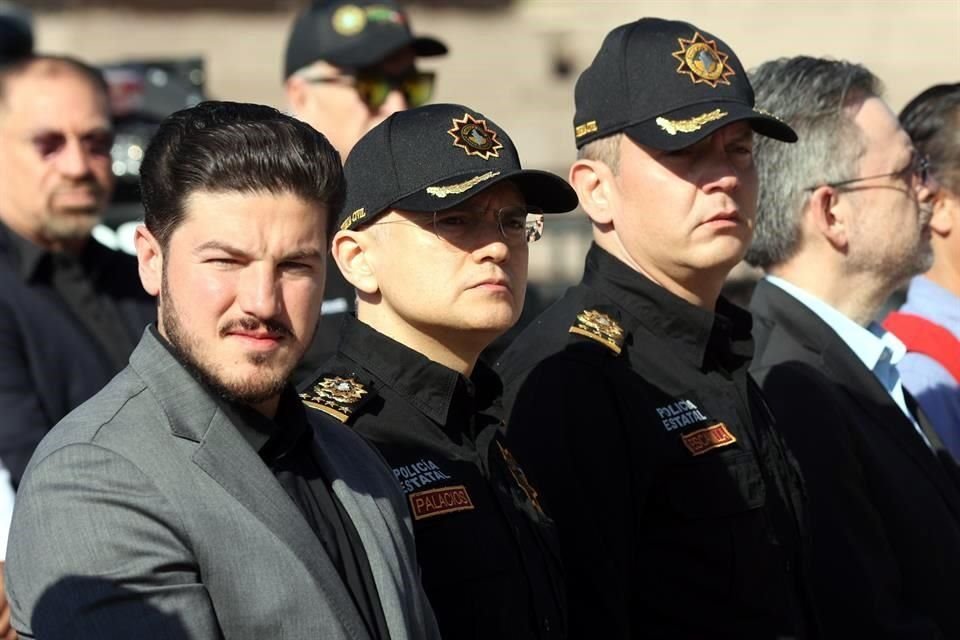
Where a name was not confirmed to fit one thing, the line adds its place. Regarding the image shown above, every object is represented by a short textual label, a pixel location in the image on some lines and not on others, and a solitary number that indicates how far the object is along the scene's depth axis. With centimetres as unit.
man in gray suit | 512
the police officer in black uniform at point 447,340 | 652
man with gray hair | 840
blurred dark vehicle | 1740
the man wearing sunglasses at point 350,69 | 1201
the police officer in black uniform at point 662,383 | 724
